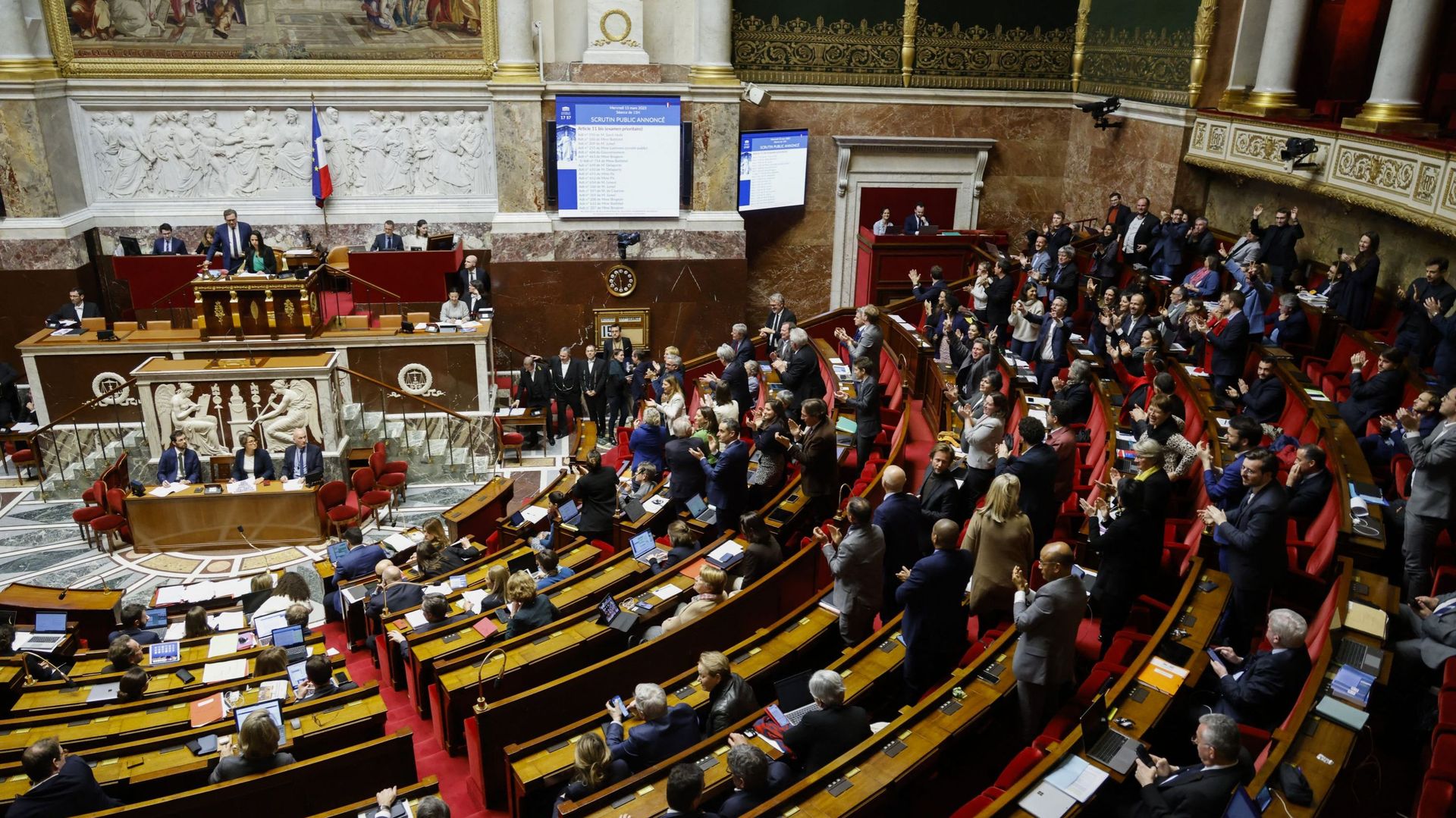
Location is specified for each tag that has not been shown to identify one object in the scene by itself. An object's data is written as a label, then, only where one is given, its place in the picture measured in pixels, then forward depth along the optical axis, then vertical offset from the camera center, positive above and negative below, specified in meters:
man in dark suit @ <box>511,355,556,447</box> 13.21 -4.32
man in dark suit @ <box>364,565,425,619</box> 8.03 -4.17
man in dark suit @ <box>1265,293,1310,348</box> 9.24 -2.35
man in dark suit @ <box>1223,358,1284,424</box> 8.05 -2.61
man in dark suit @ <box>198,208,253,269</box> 14.31 -2.77
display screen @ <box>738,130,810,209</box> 15.55 -1.88
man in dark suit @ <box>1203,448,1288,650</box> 5.61 -2.58
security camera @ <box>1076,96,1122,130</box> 14.54 -0.87
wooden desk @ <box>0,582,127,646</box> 8.51 -4.57
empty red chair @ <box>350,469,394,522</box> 11.19 -4.81
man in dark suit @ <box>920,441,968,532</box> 6.66 -2.79
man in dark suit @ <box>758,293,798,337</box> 12.48 -3.23
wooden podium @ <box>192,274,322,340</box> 12.47 -3.22
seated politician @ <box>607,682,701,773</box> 5.38 -3.47
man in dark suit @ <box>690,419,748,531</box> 8.20 -3.39
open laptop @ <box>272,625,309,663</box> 7.46 -4.23
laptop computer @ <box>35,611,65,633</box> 8.07 -4.45
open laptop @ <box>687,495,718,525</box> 8.60 -3.77
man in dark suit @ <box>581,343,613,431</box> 13.26 -4.25
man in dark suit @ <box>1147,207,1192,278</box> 11.78 -2.15
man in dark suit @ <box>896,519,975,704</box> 5.61 -2.95
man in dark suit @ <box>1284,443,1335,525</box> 6.24 -2.55
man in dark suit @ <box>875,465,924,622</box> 6.42 -2.85
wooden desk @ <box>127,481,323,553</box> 10.77 -4.91
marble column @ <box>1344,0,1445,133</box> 10.46 -0.15
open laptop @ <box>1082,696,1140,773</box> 4.45 -2.92
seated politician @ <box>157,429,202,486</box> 11.11 -4.47
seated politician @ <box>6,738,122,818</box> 5.30 -3.75
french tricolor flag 14.62 -1.92
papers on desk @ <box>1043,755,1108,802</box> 4.29 -2.94
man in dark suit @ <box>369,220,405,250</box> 14.50 -2.79
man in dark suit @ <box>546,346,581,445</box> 13.28 -4.25
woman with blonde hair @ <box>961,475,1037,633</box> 5.82 -2.72
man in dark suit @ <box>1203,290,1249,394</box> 8.58 -2.37
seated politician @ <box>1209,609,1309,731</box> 4.71 -2.78
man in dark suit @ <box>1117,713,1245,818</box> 3.99 -2.74
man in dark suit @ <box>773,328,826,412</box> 10.14 -3.13
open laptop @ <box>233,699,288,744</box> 6.11 -3.93
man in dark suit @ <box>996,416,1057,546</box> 6.65 -2.65
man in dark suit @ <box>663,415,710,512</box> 8.72 -3.44
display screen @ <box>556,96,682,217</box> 14.52 -1.61
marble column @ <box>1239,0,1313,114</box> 12.44 -0.07
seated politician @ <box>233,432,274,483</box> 11.13 -4.46
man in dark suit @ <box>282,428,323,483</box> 11.15 -4.43
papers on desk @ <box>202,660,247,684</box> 7.14 -4.26
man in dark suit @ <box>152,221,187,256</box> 14.25 -2.85
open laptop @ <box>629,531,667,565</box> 8.05 -3.82
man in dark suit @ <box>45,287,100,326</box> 13.14 -3.51
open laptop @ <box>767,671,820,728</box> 5.31 -3.27
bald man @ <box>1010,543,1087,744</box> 5.10 -2.78
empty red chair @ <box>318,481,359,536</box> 11.06 -4.90
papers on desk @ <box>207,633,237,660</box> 7.56 -4.34
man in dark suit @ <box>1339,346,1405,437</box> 7.48 -2.42
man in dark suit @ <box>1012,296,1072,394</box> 9.59 -2.69
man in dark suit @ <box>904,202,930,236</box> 15.82 -2.65
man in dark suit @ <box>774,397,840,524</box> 7.83 -3.03
